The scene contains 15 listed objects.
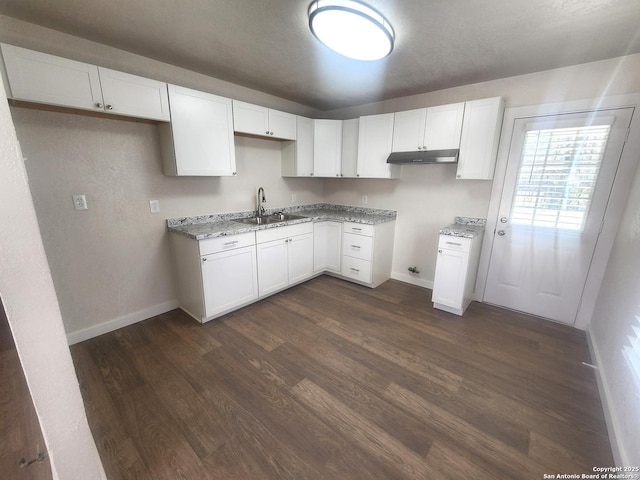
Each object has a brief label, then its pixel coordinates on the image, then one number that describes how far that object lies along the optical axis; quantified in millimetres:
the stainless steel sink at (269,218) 3258
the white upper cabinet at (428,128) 2779
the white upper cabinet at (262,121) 2783
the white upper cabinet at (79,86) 1675
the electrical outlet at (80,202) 2145
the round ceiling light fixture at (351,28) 1480
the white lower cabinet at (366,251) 3348
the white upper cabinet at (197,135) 2357
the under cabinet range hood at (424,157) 2762
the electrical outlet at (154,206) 2551
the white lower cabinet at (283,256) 2971
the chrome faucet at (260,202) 3434
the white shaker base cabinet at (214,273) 2488
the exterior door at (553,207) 2316
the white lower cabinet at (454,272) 2701
